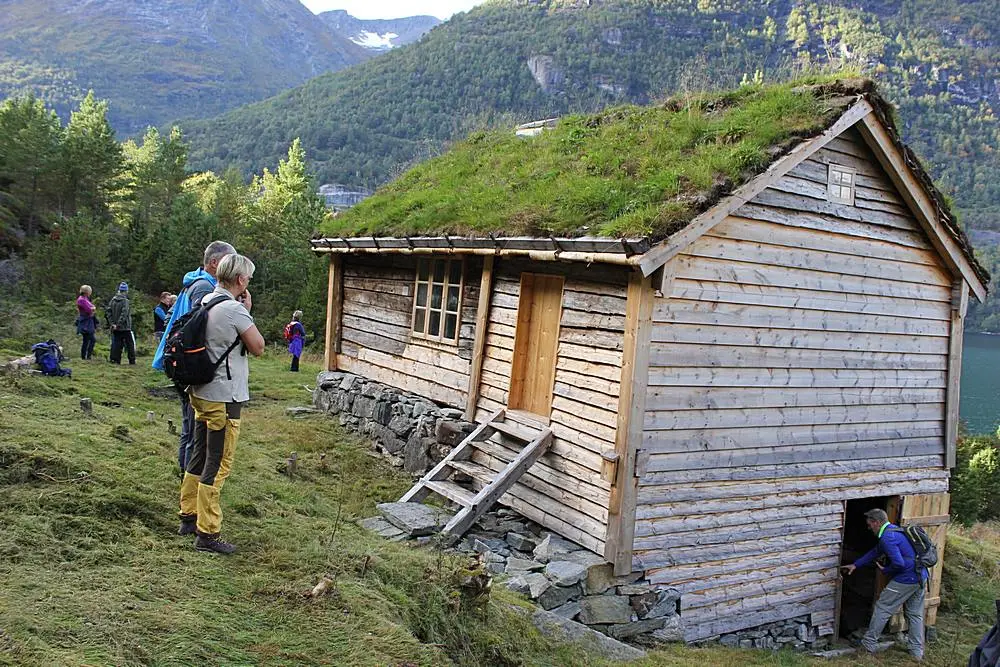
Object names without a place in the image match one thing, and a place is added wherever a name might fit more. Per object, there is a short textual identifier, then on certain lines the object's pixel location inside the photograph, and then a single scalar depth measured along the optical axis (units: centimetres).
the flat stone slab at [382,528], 765
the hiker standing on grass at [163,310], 1520
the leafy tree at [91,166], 3325
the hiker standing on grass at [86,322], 1576
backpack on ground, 1291
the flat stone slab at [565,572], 755
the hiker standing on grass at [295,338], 2002
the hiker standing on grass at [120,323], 1588
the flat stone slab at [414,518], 790
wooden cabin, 827
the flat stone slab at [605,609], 772
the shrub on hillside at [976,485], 2667
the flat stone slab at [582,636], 661
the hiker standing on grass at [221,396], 520
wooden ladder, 826
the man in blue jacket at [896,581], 978
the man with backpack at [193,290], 568
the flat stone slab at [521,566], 784
